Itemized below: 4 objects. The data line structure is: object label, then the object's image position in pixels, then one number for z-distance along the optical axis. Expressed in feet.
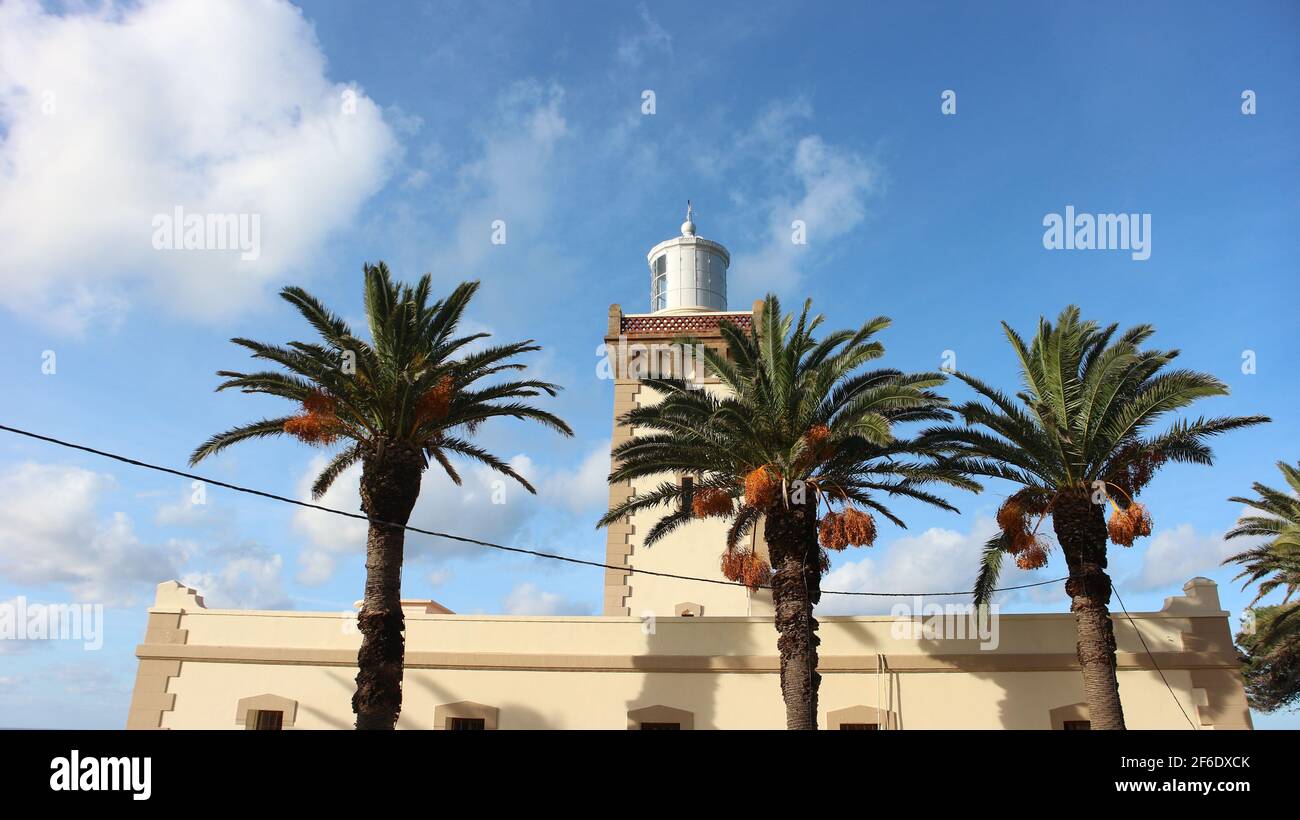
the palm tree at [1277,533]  83.82
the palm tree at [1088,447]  55.21
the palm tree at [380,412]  55.36
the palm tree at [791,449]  55.11
